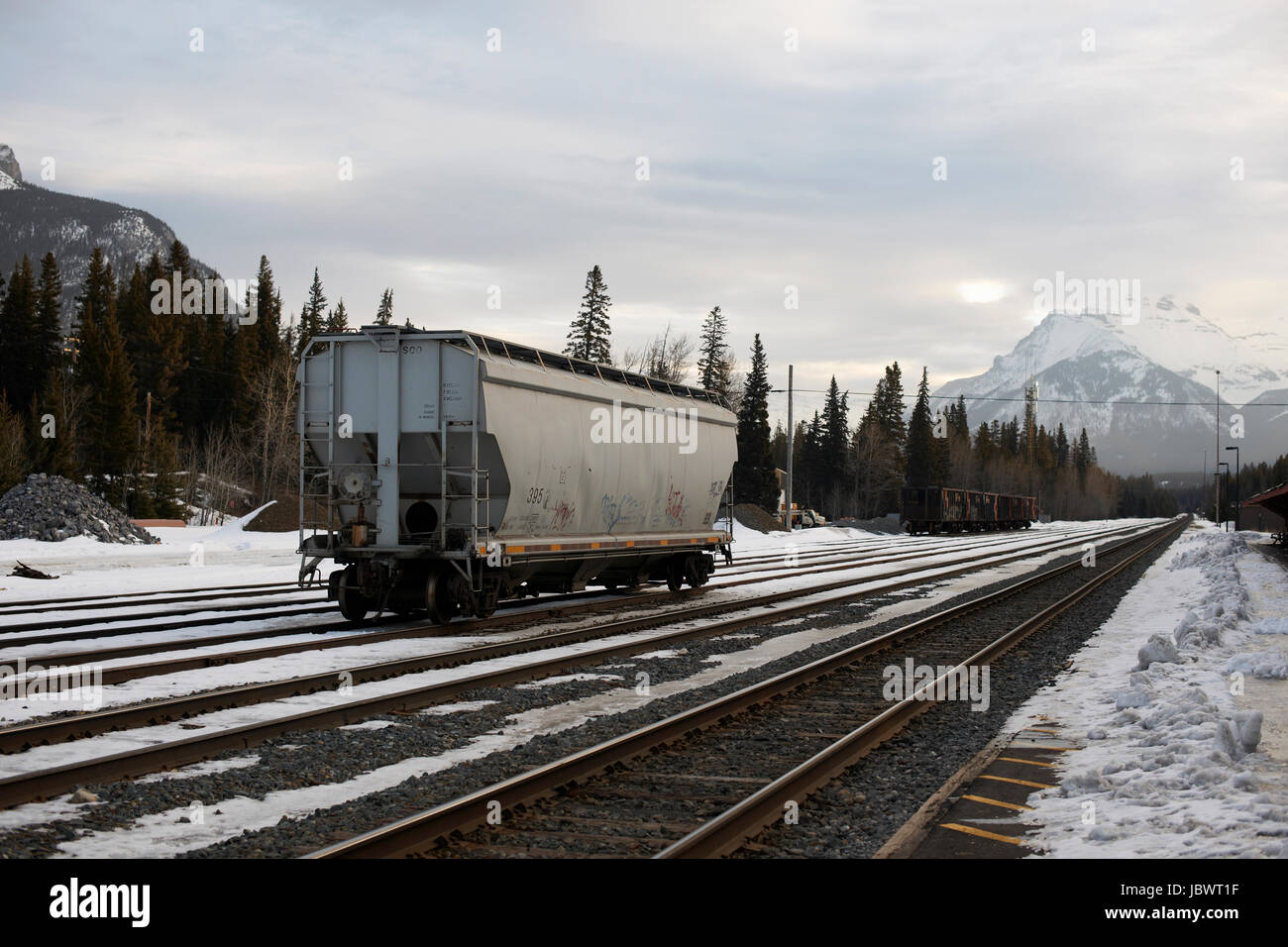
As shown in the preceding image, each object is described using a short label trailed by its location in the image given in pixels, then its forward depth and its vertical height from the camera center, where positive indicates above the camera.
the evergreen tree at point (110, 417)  64.06 +5.18
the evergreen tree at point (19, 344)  82.44 +12.09
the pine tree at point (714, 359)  96.00 +12.57
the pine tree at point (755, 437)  91.06 +5.06
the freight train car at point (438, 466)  15.93 +0.50
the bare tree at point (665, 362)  91.75 +11.94
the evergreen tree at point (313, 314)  117.88 +22.09
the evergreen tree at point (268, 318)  103.75 +18.02
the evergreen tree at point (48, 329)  83.77 +13.61
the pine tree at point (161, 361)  87.00 +11.41
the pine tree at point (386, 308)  125.26 +22.78
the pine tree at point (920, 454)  138.50 +5.44
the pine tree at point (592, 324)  82.69 +13.51
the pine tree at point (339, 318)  124.42 +22.18
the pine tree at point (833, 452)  131.25 +5.46
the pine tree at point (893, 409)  142.62 +11.61
